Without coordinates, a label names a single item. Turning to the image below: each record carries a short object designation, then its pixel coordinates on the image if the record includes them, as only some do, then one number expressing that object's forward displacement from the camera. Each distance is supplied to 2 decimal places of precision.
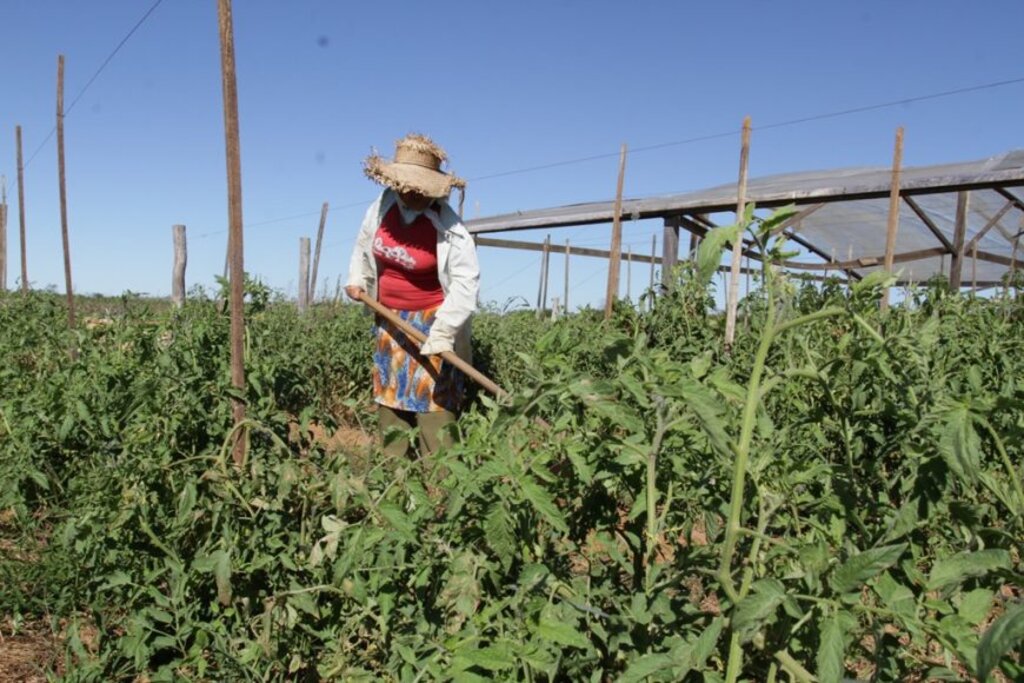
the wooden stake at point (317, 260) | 12.55
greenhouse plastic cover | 6.24
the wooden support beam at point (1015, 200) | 7.77
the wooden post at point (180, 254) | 9.48
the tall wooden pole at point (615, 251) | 6.00
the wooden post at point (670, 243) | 7.32
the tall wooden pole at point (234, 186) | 2.16
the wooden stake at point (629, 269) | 12.34
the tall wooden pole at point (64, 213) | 6.12
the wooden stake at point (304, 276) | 11.34
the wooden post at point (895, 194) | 5.34
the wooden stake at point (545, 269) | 10.98
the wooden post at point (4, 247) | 14.87
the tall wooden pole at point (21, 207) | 7.99
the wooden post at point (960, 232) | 7.81
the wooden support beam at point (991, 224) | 9.43
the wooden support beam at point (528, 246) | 11.02
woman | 3.55
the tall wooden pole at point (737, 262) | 5.20
